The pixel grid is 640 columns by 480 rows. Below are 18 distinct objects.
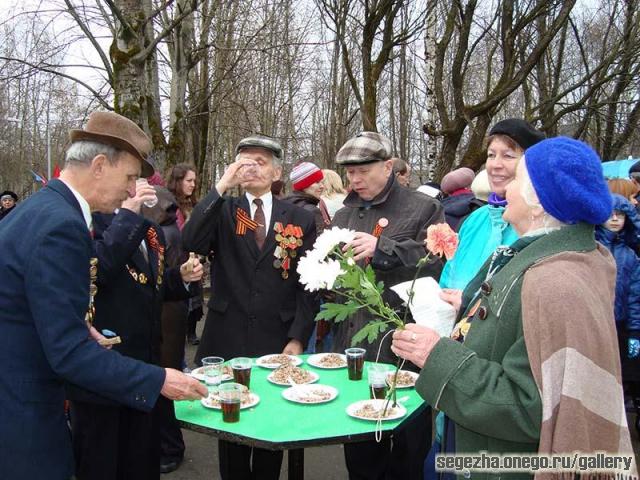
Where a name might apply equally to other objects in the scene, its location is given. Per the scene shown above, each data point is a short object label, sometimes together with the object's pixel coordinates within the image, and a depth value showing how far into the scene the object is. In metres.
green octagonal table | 1.99
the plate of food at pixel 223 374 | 2.53
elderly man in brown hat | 1.89
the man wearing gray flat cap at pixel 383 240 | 3.04
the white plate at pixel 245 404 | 2.28
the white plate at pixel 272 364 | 2.86
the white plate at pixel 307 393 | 2.35
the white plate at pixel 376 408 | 2.16
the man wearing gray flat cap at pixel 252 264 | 3.29
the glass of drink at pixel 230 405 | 2.13
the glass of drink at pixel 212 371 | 2.47
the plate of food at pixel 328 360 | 2.89
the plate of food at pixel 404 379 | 2.54
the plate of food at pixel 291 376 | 2.60
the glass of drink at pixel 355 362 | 2.65
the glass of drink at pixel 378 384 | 2.37
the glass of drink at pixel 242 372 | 2.49
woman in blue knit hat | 1.51
